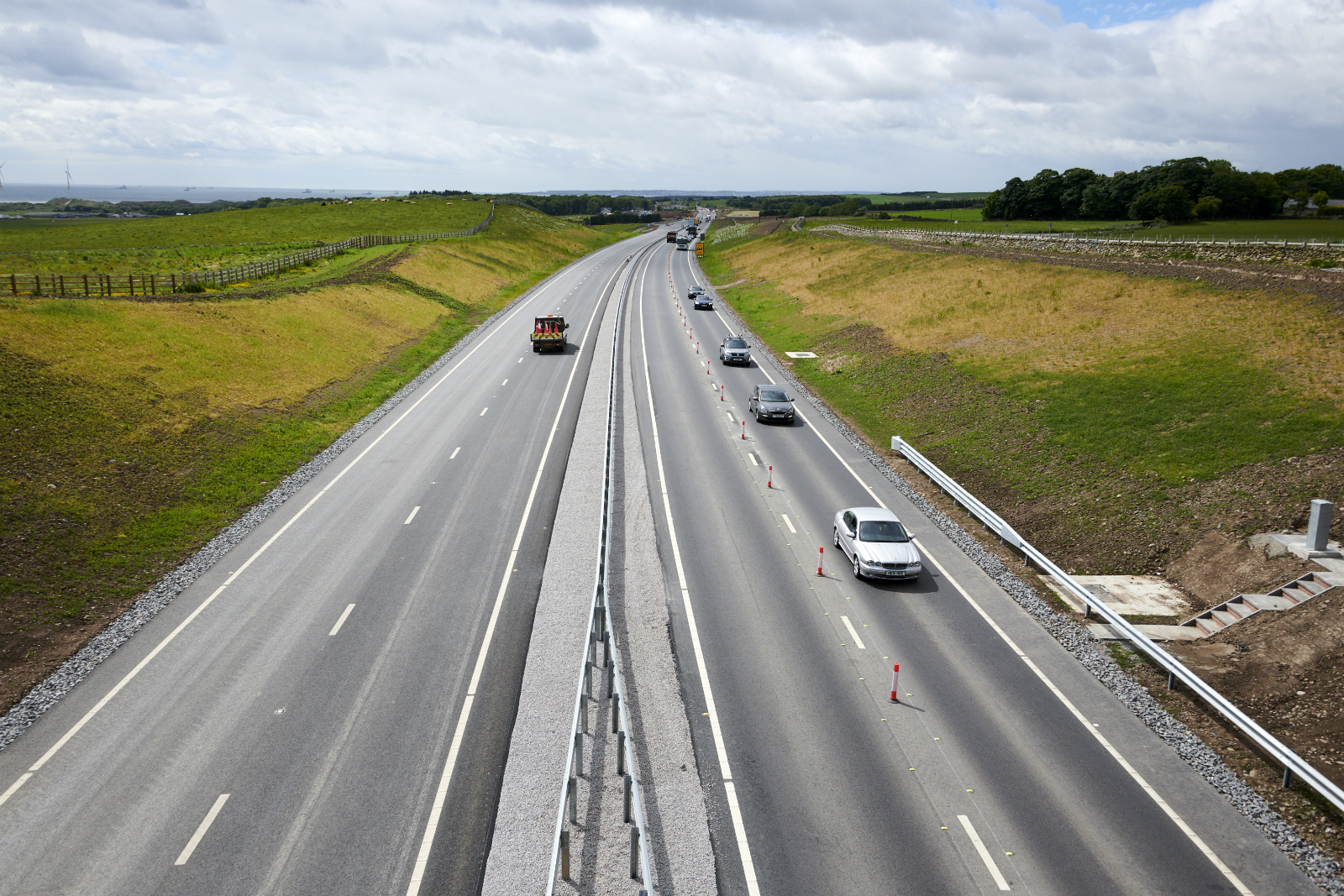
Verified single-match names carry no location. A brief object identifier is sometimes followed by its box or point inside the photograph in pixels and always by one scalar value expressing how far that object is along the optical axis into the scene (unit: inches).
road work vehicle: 1930.5
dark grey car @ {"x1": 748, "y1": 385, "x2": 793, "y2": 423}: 1357.0
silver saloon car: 780.6
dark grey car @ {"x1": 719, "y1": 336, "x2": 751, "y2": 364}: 1855.3
